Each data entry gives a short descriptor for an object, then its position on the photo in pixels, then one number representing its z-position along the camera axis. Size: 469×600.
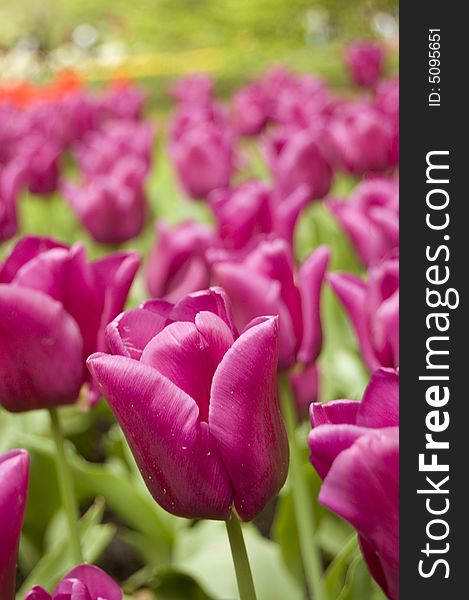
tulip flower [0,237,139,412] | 0.49
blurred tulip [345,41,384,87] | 4.89
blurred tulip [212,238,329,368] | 0.54
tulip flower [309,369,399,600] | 0.35
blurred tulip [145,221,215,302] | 0.66
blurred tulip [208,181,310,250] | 0.68
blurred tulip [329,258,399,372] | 0.51
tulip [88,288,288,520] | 0.38
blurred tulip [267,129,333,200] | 1.02
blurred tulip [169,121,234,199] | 2.31
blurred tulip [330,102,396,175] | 2.19
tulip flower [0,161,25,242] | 0.87
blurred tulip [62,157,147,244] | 1.02
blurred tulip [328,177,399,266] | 0.69
